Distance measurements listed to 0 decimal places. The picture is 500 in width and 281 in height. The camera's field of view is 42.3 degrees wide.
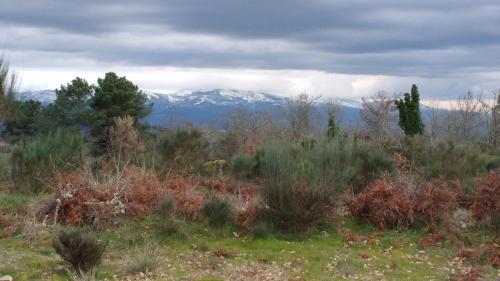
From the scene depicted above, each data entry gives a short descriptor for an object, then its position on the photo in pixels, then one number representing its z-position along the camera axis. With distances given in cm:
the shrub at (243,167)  1796
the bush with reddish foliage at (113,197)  1057
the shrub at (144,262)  830
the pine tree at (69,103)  3916
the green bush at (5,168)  1480
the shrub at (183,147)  1992
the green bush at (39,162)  1340
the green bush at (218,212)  1077
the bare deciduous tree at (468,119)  4675
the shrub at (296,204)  1024
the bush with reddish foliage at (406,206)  1067
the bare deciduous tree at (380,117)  2509
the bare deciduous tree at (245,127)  2612
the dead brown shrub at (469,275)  822
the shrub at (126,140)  1982
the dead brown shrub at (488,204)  1027
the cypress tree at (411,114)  2811
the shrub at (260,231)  1020
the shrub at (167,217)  1017
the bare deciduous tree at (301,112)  4603
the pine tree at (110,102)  3644
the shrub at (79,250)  804
